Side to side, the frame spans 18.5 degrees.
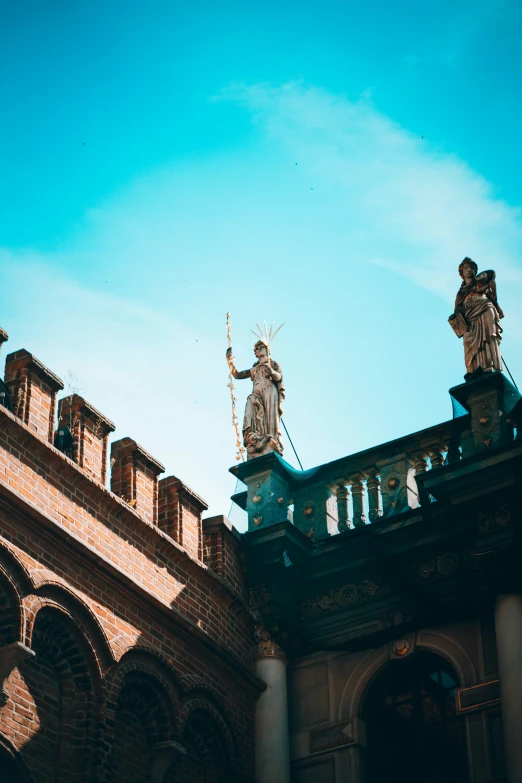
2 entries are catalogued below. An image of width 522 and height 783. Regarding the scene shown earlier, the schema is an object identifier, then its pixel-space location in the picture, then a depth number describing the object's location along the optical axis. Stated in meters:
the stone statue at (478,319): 21.53
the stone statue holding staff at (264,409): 22.58
